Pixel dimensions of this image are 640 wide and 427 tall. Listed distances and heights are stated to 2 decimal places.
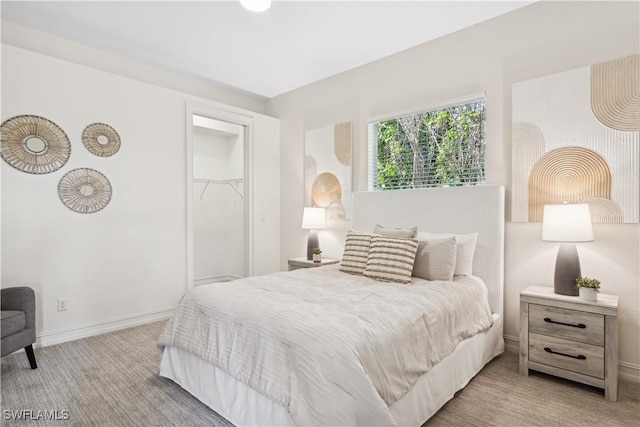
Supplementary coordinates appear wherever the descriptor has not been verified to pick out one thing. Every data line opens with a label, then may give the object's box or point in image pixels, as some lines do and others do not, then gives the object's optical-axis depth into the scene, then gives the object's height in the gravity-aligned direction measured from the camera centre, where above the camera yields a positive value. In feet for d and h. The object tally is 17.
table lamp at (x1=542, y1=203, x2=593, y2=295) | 7.25 -0.50
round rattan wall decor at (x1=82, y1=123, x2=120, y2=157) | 10.47 +2.33
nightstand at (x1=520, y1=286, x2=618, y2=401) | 6.79 -2.72
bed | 4.58 -2.22
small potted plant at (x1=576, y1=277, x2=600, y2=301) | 7.06 -1.64
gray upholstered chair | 7.45 -2.43
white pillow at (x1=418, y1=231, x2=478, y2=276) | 9.06 -1.15
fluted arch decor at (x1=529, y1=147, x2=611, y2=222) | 7.91 +0.83
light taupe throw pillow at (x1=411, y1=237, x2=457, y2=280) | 8.46 -1.24
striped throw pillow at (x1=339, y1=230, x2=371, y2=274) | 9.34 -1.20
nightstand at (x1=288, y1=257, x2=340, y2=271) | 12.58 -1.94
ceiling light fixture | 8.97 +5.63
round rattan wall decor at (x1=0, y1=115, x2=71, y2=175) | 9.05 +1.91
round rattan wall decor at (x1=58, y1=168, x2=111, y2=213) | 10.02 +0.68
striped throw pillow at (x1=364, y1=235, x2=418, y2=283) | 8.30 -1.23
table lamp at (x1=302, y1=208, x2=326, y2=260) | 13.38 -0.45
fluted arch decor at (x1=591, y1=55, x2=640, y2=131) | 7.55 +2.75
